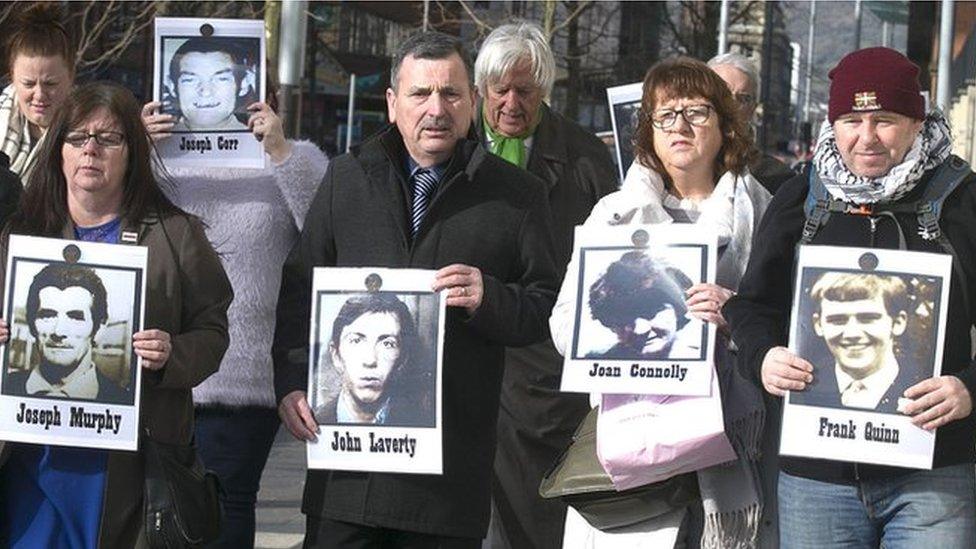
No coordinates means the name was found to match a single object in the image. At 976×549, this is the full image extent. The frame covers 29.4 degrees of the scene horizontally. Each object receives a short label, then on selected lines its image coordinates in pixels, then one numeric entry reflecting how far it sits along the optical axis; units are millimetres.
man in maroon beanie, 4488
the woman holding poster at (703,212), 4859
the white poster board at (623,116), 7086
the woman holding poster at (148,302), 4812
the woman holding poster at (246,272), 5953
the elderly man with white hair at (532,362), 6531
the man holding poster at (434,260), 4996
